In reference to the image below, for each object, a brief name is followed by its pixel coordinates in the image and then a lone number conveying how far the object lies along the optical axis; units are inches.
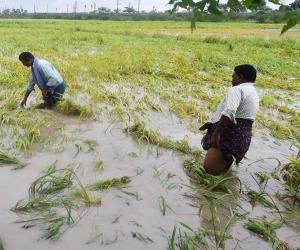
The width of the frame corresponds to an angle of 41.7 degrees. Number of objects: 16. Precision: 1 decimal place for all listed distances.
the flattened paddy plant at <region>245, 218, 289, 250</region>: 115.3
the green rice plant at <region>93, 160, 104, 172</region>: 160.4
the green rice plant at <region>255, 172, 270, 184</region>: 163.0
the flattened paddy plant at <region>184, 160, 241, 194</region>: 148.9
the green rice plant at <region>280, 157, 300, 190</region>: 157.8
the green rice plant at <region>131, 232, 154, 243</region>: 114.4
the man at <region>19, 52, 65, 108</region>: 225.0
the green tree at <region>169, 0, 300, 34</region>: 67.3
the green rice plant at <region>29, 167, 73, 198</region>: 133.6
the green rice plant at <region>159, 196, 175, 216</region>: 130.4
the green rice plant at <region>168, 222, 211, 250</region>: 106.4
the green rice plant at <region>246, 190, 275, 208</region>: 141.0
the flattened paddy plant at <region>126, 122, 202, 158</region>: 188.2
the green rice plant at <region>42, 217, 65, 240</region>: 111.0
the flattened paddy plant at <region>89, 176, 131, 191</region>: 142.1
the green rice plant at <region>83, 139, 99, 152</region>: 186.5
